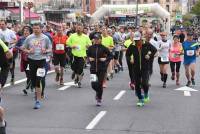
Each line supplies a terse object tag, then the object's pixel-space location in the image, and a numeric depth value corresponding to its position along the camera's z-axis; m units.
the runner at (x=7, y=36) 18.13
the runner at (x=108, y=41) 20.19
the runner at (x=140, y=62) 13.67
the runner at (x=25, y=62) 16.02
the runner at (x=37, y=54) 13.23
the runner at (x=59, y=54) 18.33
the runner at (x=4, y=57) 9.37
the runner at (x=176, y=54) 18.72
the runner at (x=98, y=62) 13.84
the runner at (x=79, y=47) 17.58
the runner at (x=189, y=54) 18.27
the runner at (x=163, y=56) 18.55
